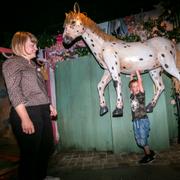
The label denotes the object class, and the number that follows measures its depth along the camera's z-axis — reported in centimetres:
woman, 262
